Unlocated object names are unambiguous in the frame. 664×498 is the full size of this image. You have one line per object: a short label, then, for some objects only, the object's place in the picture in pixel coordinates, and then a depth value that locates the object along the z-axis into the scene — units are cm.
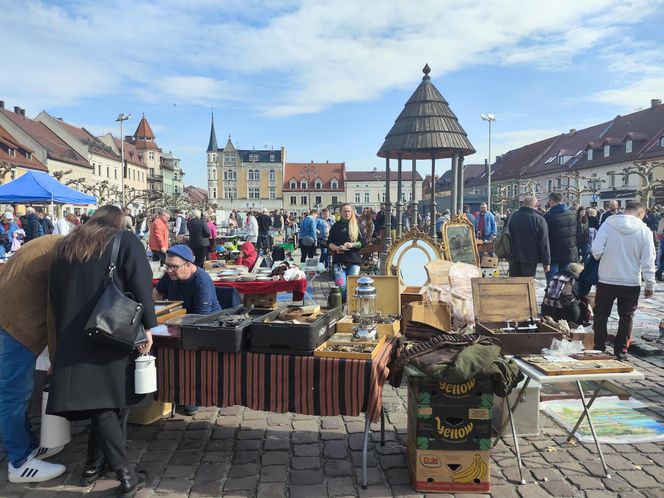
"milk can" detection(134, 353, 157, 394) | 304
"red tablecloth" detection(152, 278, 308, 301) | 654
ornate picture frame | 823
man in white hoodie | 556
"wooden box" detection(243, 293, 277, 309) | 687
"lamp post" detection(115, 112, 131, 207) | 3369
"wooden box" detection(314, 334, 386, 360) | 323
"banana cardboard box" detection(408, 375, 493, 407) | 313
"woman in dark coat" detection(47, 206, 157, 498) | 288
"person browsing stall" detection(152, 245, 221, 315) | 455
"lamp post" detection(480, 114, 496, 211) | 3484
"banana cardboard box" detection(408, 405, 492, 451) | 314
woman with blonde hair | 802
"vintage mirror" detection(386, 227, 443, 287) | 707
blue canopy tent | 1329
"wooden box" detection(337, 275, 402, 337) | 493
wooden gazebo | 873
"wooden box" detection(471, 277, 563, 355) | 439
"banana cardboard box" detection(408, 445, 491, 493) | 315
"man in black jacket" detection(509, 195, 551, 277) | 727
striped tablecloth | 323
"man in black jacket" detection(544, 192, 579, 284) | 776
